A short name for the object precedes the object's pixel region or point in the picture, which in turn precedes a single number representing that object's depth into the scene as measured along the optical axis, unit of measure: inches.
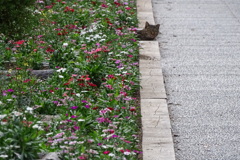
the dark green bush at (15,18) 453.0
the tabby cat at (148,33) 576.8
